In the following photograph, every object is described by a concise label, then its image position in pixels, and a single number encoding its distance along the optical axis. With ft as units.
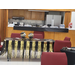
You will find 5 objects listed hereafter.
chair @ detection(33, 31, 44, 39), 23.85
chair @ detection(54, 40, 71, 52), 18.42
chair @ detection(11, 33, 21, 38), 23.79
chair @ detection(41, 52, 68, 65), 9.92
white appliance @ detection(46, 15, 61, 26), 40.37
